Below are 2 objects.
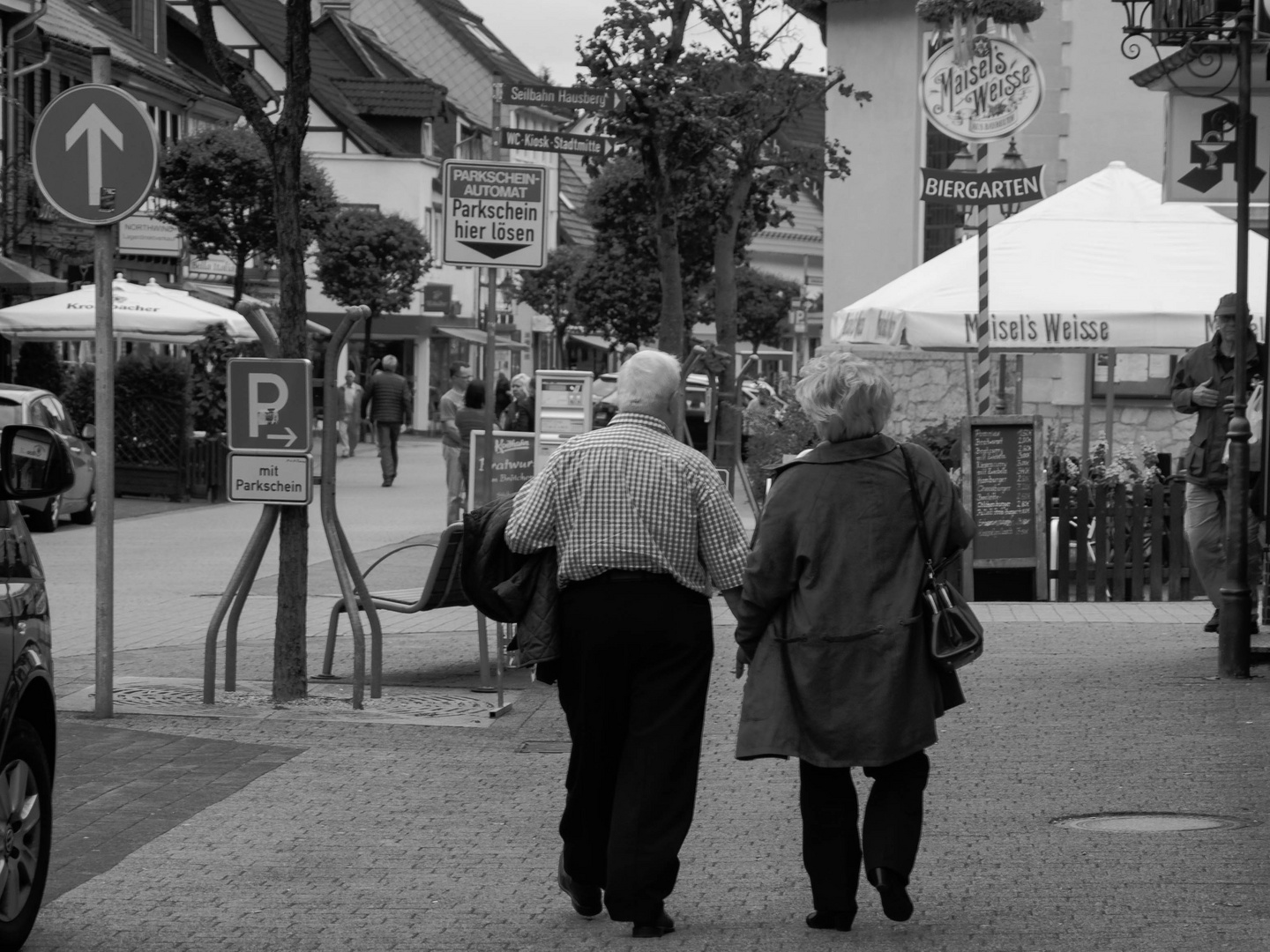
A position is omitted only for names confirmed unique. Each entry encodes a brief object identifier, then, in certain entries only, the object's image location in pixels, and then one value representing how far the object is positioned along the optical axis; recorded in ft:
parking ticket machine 61.62
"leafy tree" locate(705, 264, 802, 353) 236.02
